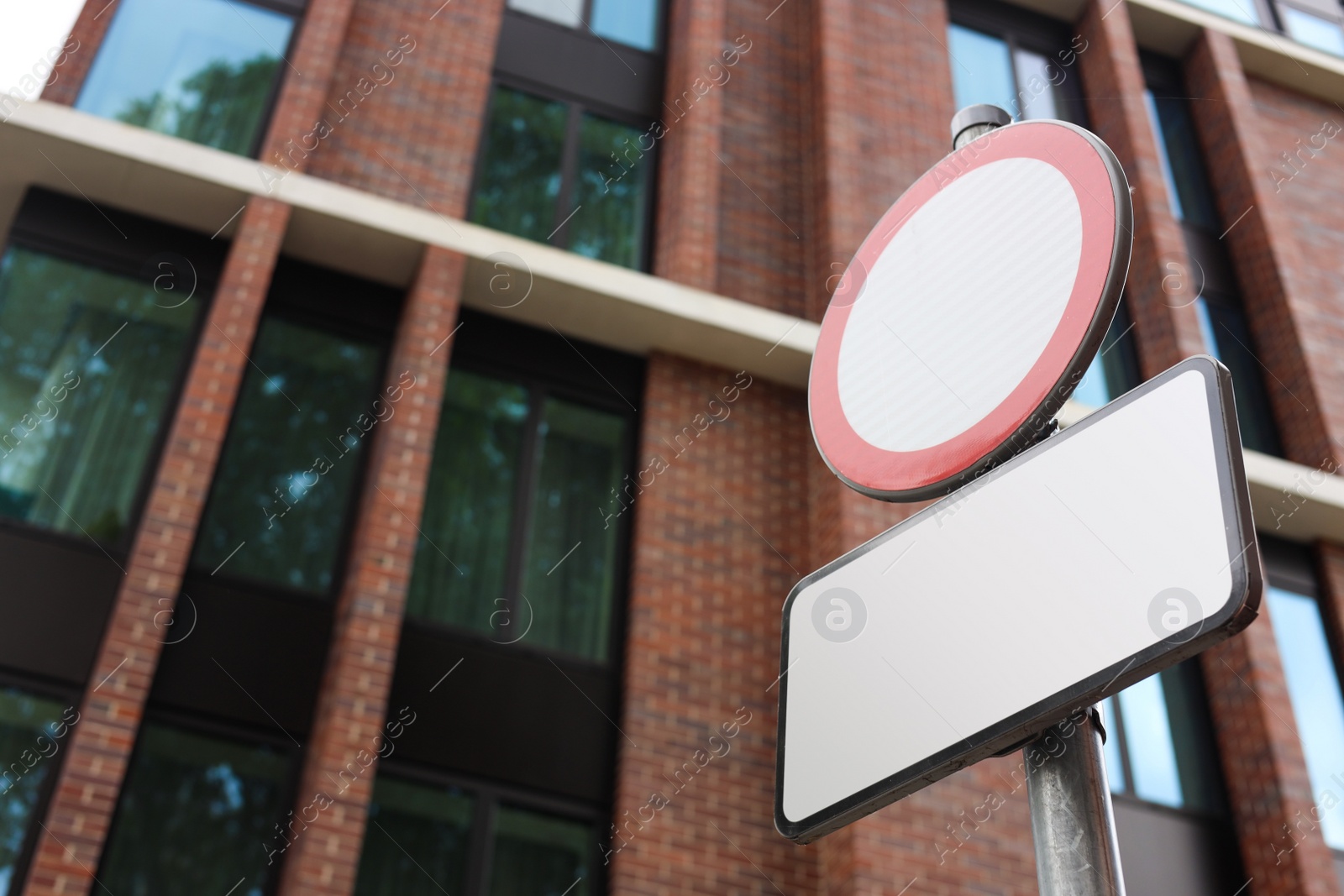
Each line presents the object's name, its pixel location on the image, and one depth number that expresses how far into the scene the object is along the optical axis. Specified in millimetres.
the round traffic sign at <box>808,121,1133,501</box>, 1682
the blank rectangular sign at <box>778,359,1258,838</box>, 1390
